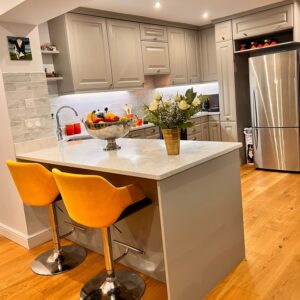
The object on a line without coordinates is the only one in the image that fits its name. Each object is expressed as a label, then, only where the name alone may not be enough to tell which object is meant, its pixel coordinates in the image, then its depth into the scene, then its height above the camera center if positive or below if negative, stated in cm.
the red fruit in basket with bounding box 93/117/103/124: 252 -13
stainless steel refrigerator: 450 -33
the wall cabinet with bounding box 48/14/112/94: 393 +65
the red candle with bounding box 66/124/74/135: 420 -30
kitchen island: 185 -72
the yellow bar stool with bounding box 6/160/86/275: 232 -66
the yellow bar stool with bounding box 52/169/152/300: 179 -59
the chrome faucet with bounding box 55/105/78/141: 400 -28
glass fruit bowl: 248 -21
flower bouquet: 204 -10
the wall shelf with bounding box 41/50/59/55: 388 +67
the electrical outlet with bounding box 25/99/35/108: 292 +6
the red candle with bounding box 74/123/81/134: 427 -30
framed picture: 279 +54
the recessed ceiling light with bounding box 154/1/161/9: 405 +117
